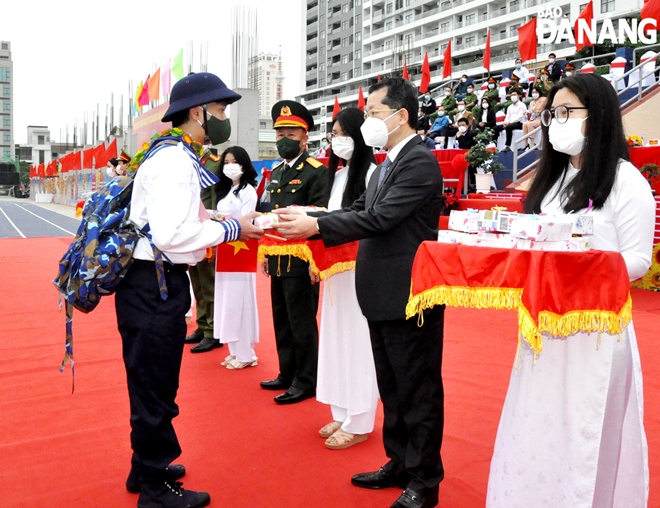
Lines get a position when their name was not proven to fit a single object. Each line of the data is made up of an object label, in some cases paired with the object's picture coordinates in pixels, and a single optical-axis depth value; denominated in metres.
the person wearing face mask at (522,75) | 13.54
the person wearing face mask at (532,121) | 9.72
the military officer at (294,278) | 3.49
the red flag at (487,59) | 16.96
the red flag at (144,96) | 23.91
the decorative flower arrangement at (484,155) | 9.09
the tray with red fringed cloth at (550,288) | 1.58
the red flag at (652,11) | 10.31
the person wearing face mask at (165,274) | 2.07
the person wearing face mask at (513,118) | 10.84
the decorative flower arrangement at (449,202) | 8.66
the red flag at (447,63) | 18.55
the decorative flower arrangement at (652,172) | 6.78
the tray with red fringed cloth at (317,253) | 2.92
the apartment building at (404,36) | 40.47
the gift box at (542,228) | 1.60
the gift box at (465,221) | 1.75
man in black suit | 2.17
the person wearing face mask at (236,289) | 4.17
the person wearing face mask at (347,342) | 2.92
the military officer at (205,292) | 4.74
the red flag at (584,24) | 12.37
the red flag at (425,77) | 17.78
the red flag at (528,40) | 14.09
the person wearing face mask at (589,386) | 1.73
